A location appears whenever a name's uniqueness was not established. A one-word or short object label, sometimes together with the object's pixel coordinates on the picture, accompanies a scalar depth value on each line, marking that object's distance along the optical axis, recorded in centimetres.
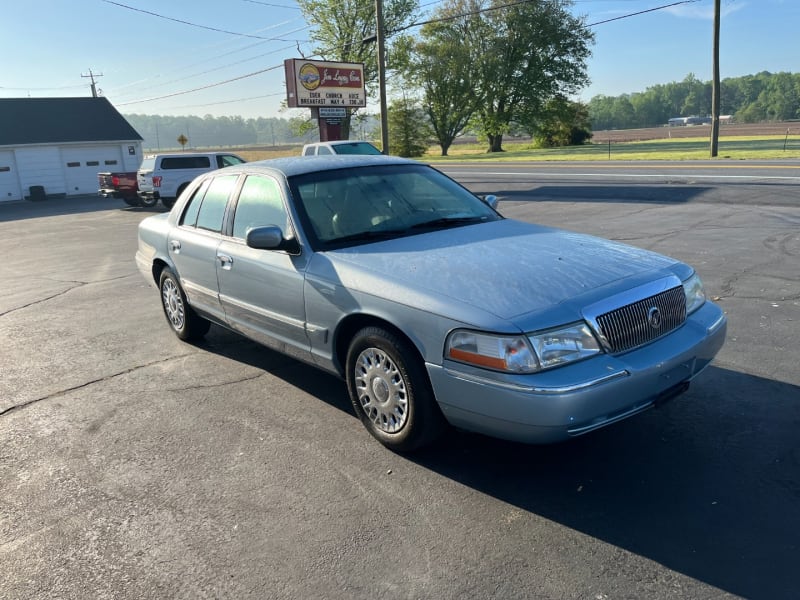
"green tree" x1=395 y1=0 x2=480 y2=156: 5400
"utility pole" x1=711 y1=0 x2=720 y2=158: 2735
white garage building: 3641
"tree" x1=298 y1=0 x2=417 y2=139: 5412
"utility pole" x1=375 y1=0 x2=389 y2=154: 2574
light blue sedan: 322
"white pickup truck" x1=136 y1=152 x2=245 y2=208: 2278
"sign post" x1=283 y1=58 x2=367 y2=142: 2845
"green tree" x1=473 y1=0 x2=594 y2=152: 5397
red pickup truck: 2491
